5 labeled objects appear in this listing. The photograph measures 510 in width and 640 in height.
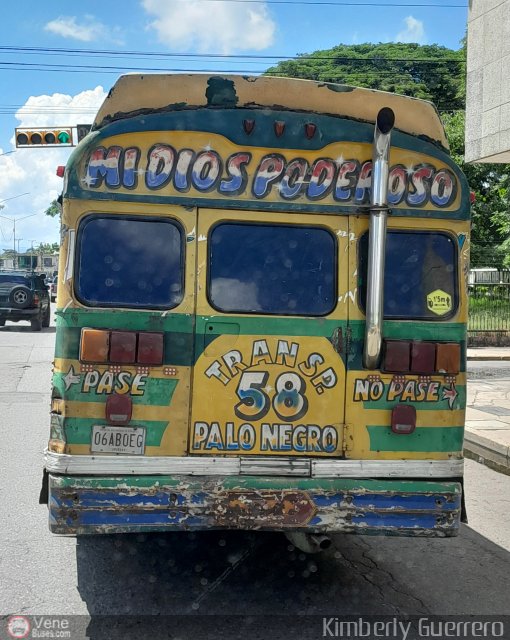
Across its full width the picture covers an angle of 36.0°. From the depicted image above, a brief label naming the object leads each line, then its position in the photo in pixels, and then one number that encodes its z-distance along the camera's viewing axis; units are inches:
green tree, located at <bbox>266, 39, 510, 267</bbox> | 1282.0
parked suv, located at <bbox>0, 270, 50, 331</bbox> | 981.8
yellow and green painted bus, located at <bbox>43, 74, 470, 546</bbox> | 171.5
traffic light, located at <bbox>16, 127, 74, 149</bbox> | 848.3
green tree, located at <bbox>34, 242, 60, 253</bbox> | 5812.5
